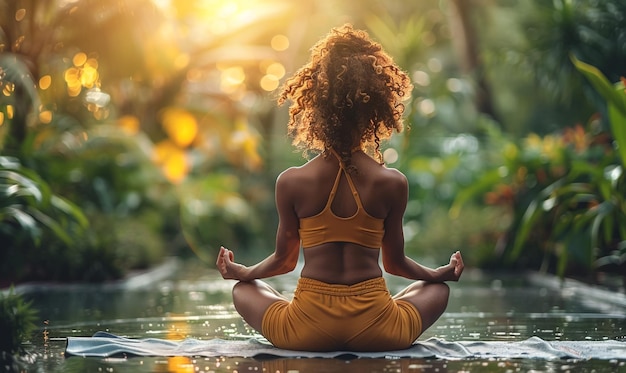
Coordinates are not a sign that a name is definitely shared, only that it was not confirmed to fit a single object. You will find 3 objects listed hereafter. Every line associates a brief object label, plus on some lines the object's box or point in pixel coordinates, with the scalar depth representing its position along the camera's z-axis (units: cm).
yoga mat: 966
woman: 936
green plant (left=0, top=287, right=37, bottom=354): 1009
